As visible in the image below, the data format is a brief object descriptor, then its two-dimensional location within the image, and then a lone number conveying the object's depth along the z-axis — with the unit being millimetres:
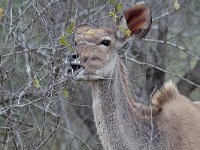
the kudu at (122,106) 10766
